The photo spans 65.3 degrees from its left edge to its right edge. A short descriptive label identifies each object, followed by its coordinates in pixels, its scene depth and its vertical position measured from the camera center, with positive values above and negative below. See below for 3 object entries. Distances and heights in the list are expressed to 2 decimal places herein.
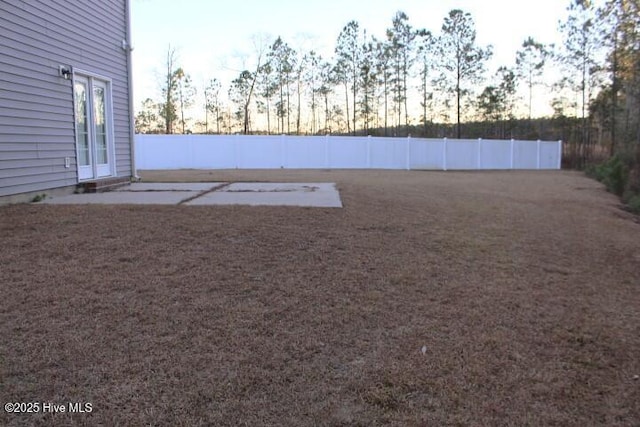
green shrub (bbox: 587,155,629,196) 15.05 -0.68
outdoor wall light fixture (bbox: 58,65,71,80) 7.30 +1.30
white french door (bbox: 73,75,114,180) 8.03 +0.55
